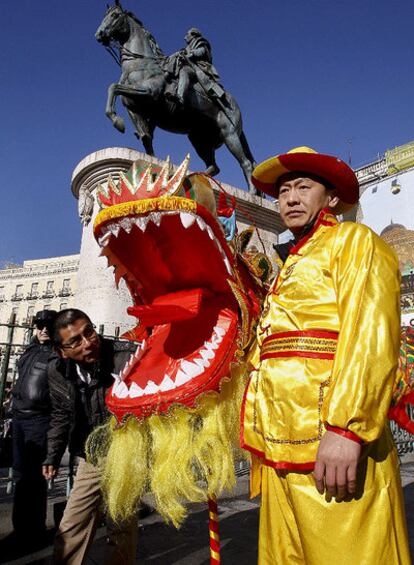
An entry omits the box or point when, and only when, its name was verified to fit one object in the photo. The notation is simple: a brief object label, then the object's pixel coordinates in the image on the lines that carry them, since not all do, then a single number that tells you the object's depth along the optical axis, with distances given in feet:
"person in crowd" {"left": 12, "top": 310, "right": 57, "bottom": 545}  10.67
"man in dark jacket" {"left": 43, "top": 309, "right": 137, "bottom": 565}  7.61
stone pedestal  20.12
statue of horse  24.27
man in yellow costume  4.11
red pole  5.58
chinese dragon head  5.50
